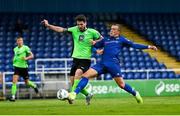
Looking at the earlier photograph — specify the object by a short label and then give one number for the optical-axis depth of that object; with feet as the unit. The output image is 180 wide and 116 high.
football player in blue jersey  55.01
